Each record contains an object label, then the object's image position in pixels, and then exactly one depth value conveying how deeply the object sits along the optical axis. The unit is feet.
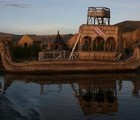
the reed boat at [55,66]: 63.22
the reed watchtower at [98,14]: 73.13
